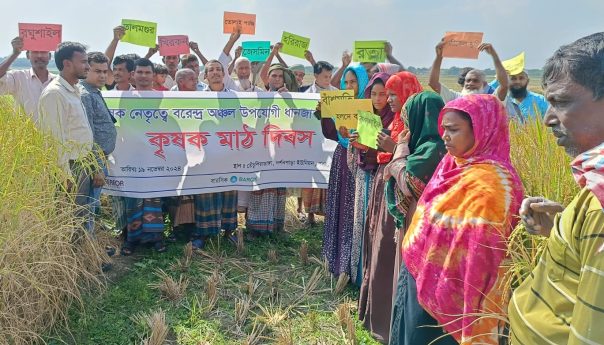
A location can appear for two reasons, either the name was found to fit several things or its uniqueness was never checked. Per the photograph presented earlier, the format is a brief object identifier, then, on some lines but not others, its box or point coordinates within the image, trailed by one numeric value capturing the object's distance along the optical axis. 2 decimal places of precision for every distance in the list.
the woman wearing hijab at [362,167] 3.88
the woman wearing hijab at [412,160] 2.77
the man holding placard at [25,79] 5.26
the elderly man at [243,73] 6.21
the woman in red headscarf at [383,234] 3.47
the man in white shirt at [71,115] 3.99
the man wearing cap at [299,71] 7.97
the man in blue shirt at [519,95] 5.91
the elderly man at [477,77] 5.57
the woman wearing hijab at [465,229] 2.12
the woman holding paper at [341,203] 4.49
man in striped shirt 1.12
